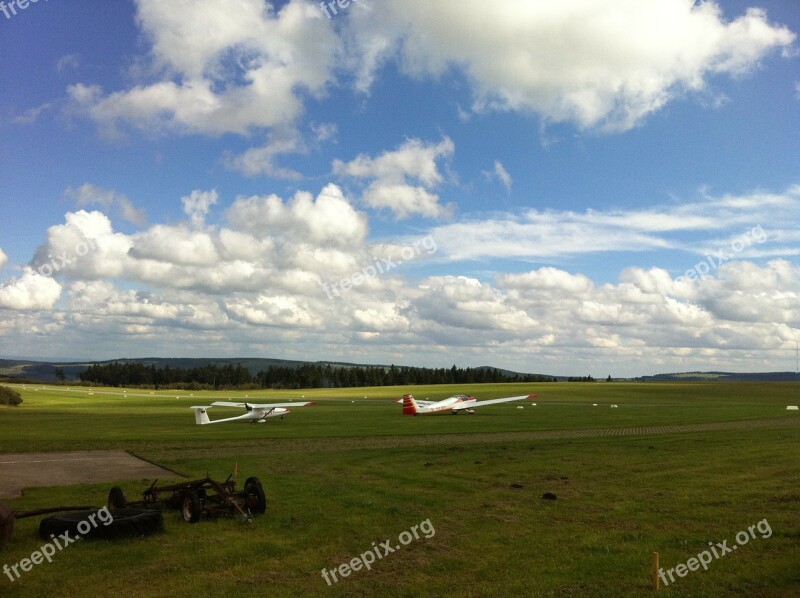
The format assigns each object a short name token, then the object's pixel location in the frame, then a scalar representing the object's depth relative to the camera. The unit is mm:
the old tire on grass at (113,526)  14094
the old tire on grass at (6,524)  13461
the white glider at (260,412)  52500
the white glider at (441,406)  58688
